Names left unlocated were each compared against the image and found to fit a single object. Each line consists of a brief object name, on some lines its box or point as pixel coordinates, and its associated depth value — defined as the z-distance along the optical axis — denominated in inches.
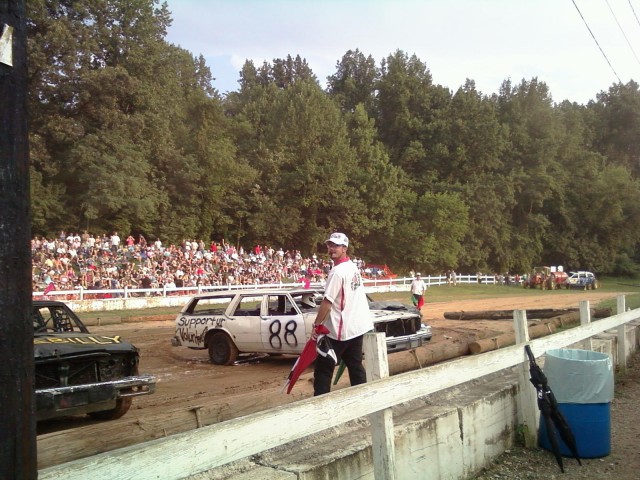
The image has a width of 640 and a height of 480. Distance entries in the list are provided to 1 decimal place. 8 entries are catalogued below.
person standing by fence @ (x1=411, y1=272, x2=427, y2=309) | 813.9
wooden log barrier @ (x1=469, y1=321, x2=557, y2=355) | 440.9
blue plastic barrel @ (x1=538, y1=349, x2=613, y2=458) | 228.1
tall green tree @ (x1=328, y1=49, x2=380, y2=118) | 3198.8
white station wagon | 430.3
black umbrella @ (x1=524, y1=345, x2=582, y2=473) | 221.0
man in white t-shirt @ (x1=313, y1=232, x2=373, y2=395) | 215.2
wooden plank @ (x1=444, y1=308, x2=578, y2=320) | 732.7
